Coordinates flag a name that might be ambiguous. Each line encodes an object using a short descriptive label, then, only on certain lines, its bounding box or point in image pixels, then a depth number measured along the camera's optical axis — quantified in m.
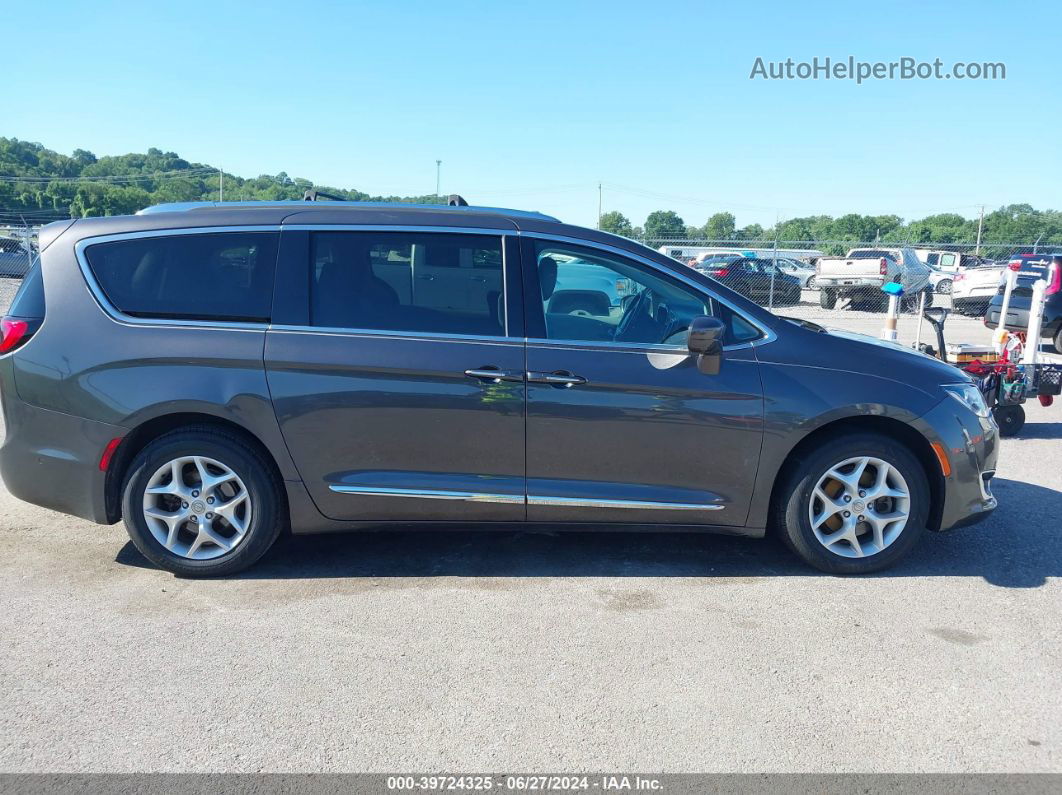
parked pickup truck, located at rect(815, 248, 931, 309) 22.02
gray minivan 4.06
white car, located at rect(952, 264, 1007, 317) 20.94
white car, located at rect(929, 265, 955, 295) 29.80
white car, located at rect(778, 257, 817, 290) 29.99
